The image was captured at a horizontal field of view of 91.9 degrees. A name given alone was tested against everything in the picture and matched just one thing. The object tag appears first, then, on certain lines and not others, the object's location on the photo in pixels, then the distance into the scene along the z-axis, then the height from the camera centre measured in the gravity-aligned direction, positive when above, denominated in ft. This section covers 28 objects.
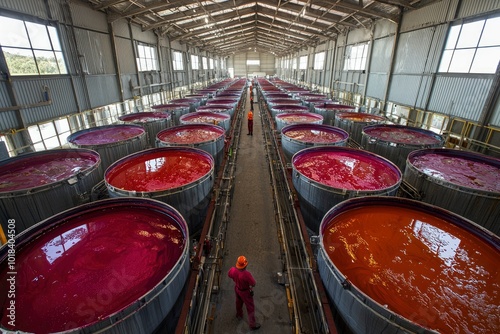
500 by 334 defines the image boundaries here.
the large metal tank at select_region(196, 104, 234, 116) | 43.10 -5.93
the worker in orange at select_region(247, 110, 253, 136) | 50.25 -9.71
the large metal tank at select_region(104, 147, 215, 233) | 14.56 -7.11
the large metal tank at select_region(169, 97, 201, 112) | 47.95 -5.93
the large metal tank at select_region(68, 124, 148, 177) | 21.54 -6.75
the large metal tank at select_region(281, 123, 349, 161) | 21.97 -6.36
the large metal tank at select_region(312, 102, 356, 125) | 38.14 -5.89
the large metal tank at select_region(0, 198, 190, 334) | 8.13 -7.66
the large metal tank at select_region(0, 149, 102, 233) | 13.98 -7.24
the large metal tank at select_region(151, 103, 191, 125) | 40.19 -6.28
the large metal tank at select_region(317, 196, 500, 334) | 8.11 -7.52
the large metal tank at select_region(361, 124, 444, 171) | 21.93 -6.46
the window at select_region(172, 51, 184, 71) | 85.82 +3.64
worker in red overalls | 12.59 -10.89
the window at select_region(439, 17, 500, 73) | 29.09 +3.43
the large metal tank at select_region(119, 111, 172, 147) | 31.00 -6.54
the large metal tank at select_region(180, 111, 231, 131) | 35.70 -6.37
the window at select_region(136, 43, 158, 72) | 59.42 +3.44
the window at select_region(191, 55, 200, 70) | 112.31 +4.62
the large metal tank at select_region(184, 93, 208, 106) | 55.37 -5.75
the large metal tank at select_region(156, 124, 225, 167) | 22.08 -6.67
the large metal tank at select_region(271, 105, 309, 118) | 44.37 -5.77
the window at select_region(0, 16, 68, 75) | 27.61 +2.69
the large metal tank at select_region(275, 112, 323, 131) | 35.70 -6.23
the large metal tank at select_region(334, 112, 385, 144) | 30.73 -6.40
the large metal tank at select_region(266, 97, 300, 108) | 53.01 -5.61
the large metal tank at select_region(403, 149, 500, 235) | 14.25 -6.88
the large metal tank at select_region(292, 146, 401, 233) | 14.49 -6.84
